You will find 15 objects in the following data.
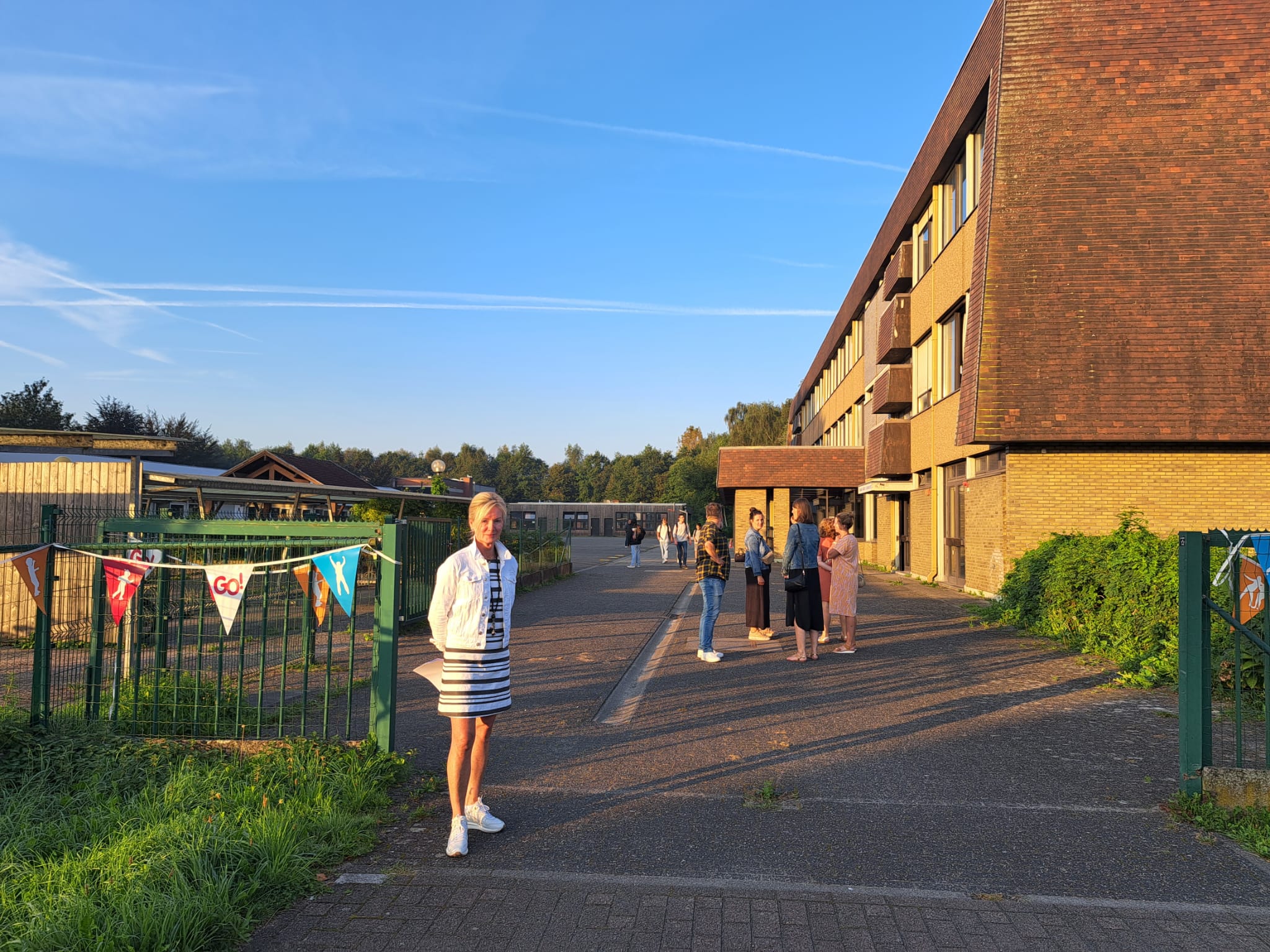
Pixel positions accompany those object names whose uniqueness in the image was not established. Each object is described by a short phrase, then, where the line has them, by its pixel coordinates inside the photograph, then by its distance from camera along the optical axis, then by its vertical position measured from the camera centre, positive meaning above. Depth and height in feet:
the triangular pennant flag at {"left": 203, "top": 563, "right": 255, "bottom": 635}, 17.07 -1.73
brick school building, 46.09 +12.15
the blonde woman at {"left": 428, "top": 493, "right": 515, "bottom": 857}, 14.33 -2.34
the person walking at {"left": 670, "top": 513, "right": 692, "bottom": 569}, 99.91 -3.98
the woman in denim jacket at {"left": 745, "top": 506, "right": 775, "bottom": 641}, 35.06 -3.06
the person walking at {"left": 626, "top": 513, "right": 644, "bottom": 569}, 100.94 -3.97
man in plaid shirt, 31.50 -2.32
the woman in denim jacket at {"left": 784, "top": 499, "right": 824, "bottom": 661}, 31.09 -2.31
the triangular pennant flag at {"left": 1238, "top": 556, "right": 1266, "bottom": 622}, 16.60 -1.34
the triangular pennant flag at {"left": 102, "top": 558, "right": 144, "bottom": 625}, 18.11 -1.84
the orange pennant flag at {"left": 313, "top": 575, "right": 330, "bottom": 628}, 17.24 -1.91
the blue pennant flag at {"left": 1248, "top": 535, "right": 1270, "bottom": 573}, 16.52 -0.66
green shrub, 29.94 -3.43
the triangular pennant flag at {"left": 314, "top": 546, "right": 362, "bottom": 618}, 16.81 -1.37
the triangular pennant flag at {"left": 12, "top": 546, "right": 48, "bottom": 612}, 17.67 -1.56
